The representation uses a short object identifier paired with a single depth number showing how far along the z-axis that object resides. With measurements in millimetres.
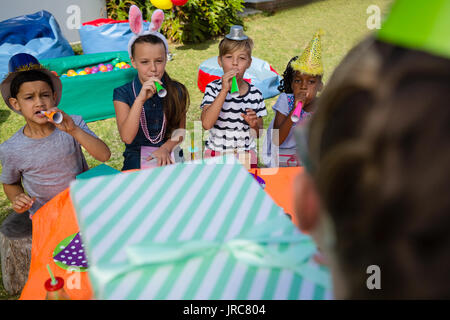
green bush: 5816
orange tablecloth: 1095
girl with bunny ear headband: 1963
